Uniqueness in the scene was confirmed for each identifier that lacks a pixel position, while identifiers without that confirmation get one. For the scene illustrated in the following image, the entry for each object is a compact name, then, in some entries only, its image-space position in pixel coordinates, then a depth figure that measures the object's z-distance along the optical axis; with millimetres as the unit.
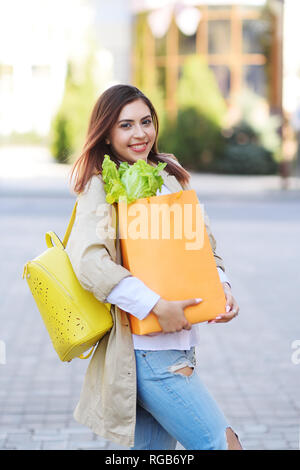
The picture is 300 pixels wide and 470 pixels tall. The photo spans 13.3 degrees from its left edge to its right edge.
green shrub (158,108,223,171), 47600
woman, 3839
